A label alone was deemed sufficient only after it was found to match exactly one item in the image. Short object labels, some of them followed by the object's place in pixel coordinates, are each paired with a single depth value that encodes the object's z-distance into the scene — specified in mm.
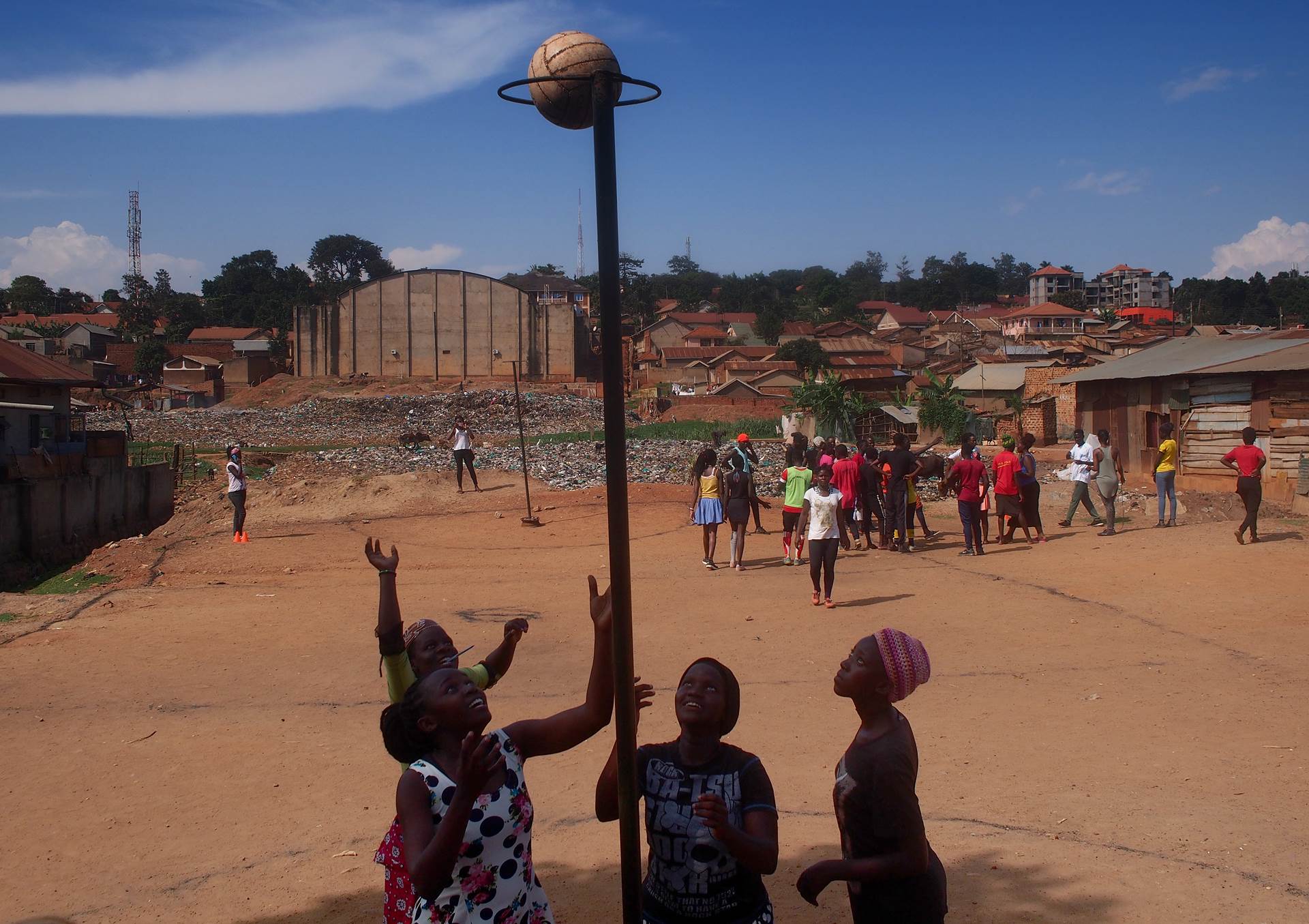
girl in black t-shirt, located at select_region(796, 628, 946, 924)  3000
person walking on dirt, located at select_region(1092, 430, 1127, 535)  15461
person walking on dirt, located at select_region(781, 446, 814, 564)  13734
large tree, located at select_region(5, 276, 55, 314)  105250
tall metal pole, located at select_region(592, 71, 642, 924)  2777
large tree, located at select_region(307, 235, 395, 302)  118812
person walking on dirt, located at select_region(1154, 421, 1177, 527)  14828
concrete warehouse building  69688
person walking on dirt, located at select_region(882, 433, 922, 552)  14609
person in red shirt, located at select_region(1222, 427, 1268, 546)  12781
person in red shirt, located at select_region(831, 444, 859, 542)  14117
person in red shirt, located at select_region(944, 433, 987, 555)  13945
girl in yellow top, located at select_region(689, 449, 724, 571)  13859
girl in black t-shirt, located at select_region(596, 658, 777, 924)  3025
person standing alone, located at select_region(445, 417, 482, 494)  22750
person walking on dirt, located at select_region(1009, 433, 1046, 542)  15242
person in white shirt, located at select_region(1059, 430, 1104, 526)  15805
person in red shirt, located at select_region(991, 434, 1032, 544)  15000
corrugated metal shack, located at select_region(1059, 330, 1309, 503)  18156
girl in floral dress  2715
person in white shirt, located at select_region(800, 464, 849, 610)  11039
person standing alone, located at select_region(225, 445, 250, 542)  17016
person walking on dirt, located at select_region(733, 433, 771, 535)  14086
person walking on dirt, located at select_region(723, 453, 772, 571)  13695
